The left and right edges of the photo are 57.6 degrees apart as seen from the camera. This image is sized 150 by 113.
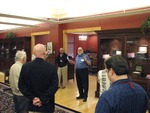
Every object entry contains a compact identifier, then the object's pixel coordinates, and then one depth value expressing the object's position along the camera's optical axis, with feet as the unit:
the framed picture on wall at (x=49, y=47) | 18.88
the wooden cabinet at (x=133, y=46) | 11.95
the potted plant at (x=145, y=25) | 11.13
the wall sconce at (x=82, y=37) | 29.13
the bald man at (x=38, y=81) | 5.90
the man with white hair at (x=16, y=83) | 7.54
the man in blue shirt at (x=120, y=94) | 3.10
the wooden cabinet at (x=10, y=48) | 22.43
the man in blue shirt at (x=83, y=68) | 12.97
